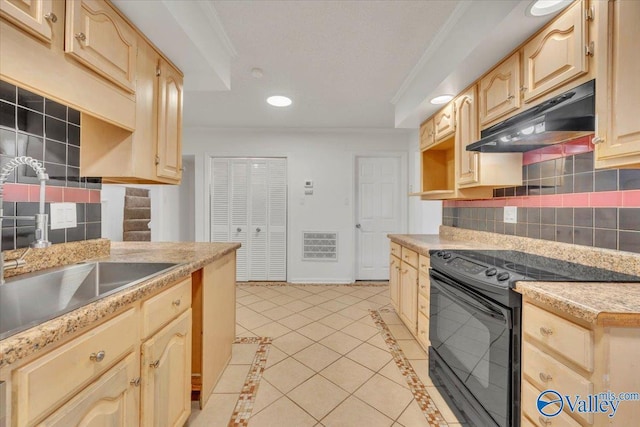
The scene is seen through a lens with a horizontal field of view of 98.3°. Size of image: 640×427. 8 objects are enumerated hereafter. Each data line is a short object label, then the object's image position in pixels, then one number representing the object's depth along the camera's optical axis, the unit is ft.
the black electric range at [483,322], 3.76
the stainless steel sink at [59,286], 3.29
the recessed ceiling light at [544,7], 4.05
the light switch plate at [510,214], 6.51
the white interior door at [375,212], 13.84
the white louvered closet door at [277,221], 13.67
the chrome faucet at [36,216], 3.20
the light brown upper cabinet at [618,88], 3.27
